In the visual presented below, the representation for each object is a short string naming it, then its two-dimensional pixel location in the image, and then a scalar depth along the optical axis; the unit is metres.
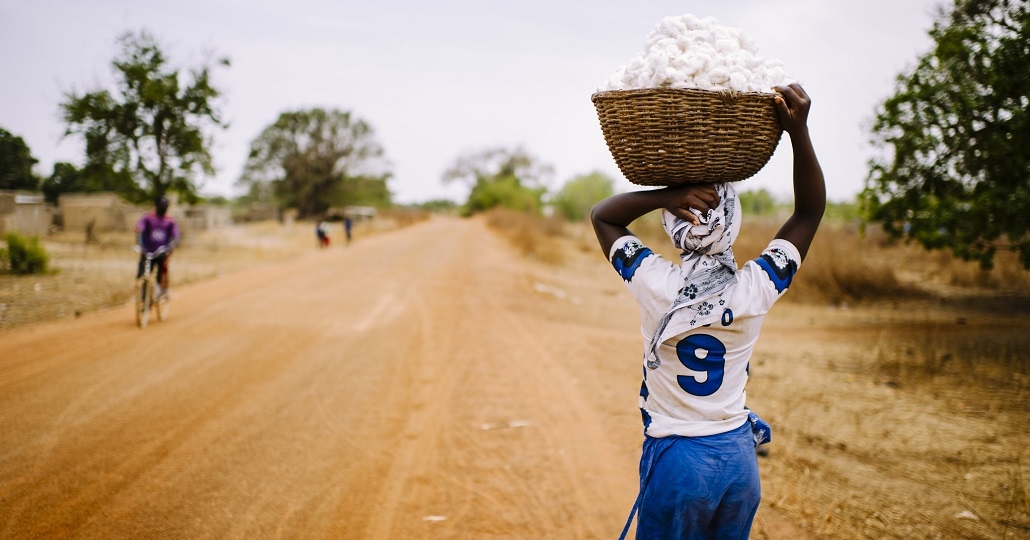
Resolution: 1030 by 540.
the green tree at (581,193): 54.66
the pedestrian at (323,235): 25.25
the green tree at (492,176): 73.00
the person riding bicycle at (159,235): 8.86
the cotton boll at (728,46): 1.90
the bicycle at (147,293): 8.63
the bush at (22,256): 11.96
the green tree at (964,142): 7.47
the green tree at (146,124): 22.34
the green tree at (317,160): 54.84
